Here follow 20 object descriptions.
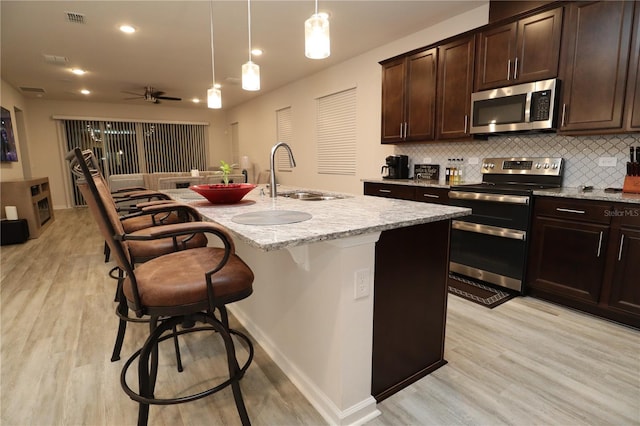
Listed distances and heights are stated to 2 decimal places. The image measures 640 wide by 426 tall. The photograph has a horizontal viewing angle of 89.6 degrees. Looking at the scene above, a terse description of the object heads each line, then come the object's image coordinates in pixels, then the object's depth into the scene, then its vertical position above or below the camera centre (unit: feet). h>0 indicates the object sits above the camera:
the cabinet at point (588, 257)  7.08 -2.20
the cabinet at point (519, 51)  8.50 +3.18
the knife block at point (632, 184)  7.56 -0.48
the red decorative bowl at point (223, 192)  6.39 -0.53
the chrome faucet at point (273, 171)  7.24 -0.13
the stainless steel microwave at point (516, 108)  8.61 +1.60
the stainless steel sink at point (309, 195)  8.16 -0.80
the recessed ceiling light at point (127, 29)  11.95 +5.11
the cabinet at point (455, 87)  10.40 +2.56
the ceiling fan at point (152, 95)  20.29 +4.47
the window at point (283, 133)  21.56 +2.19
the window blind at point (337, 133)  16.44 +1.72
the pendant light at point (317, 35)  5.30 +2.13
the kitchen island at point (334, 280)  4.20 -1.72
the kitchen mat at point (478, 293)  8.71 -3.65
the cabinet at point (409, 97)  11.60 +2.54
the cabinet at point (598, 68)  7.38 +2.28
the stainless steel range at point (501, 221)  8.72 -1.59
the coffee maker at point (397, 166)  13.42 -0.06
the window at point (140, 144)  27.12 +1.94
